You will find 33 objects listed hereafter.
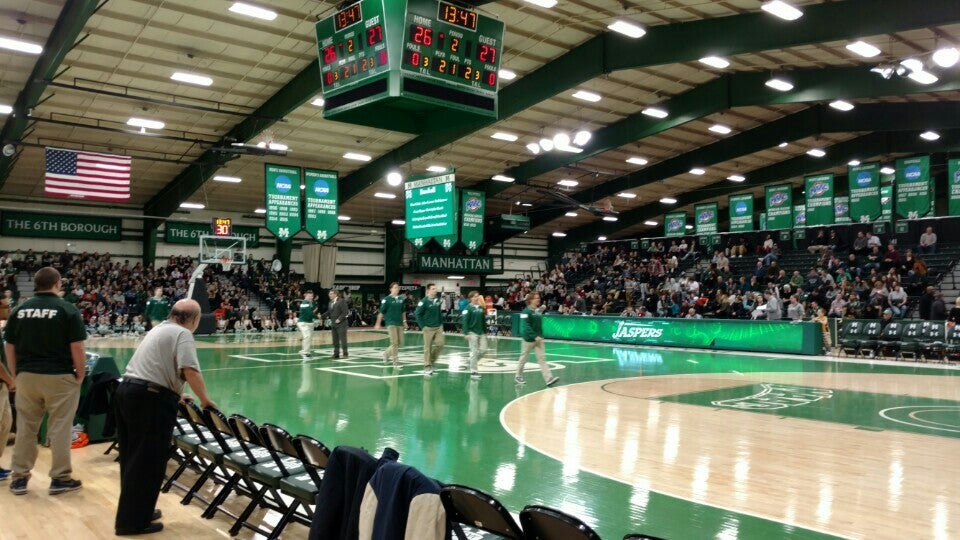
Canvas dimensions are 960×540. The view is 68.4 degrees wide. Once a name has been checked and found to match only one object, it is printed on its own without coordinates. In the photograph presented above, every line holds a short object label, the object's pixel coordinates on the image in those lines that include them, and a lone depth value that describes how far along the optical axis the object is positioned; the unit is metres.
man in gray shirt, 4.58
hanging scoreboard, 9.14
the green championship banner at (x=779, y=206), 26.03
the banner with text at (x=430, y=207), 18.95
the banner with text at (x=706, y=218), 30.02
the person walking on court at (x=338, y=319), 16.75
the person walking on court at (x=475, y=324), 13.80
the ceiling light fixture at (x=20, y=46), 14.71
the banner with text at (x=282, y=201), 20.73
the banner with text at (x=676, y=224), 31.78
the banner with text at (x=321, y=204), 21.11
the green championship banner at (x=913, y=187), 21.75
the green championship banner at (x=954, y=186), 20.81
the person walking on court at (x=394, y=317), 14.73
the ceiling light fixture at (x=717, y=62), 19.11
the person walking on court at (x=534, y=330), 12.27
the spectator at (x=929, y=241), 23.58
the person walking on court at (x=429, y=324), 13.88
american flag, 18.83
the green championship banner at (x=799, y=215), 29.86
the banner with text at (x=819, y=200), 24.12
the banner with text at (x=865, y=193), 22.58
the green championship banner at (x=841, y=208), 27.28
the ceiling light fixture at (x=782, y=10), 13.44
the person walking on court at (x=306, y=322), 17.39
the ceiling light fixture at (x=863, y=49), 15.64
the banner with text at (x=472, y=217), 24.42
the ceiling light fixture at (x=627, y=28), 15.55
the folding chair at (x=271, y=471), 4.48
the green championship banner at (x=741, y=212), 28.09
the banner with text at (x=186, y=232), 32.34
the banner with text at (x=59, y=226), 28.88
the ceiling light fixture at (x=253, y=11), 14.85
